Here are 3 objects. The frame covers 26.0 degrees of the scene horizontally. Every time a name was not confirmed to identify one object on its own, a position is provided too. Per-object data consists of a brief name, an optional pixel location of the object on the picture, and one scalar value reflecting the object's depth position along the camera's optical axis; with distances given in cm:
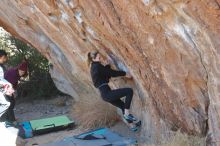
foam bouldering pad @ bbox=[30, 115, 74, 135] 927
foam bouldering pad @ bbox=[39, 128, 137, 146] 742
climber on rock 748
